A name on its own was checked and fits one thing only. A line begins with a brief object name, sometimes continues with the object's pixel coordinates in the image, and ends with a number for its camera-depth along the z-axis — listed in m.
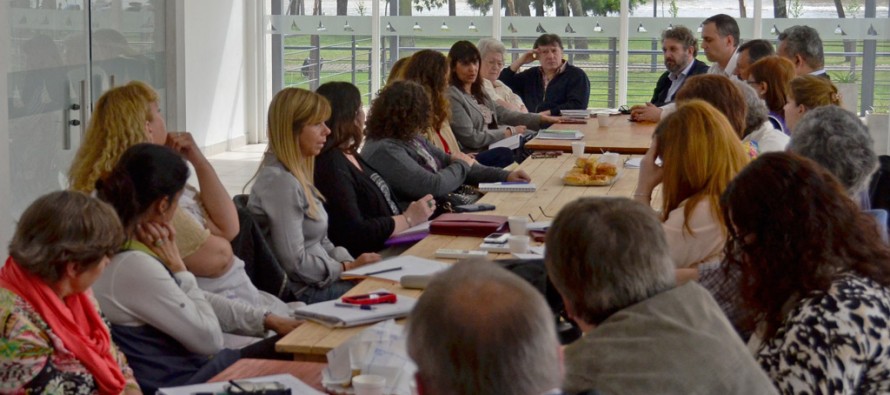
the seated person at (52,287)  2.73
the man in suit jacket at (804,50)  7.34
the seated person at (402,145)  5.63
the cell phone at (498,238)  4.38
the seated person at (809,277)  2.53
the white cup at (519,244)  4.15
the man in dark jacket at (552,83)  9.48
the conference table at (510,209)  3.15
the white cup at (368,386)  2.70
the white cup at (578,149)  6.75
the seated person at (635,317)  2.18
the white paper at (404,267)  3.86
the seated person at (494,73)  8.94
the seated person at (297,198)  4.49
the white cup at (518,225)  4.44
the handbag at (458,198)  5.92
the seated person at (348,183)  4.96
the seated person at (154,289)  3.24
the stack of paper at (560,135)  7.71
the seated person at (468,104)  7.69
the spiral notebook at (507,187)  5.69
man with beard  9.11
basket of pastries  5.81
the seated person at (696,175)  3.69
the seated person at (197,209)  3.84
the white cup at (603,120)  8.40
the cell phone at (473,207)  5.15
